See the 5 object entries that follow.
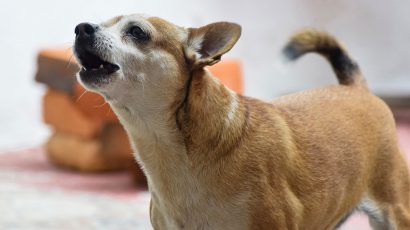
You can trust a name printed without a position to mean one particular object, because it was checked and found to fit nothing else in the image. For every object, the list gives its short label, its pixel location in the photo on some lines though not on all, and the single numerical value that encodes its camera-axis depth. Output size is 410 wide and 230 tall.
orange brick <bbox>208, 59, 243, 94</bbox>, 4.30
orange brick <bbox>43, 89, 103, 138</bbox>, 4.69
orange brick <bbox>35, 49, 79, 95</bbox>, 4.67
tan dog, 2.20
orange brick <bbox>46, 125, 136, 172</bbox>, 4.57
